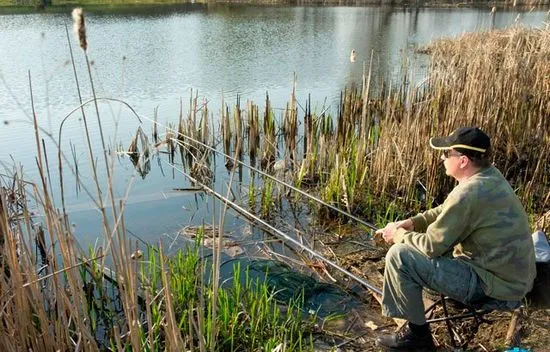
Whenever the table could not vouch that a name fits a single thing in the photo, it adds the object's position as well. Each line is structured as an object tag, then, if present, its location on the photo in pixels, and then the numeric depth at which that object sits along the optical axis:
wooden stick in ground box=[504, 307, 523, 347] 2.86
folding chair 2.73
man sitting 2.61
